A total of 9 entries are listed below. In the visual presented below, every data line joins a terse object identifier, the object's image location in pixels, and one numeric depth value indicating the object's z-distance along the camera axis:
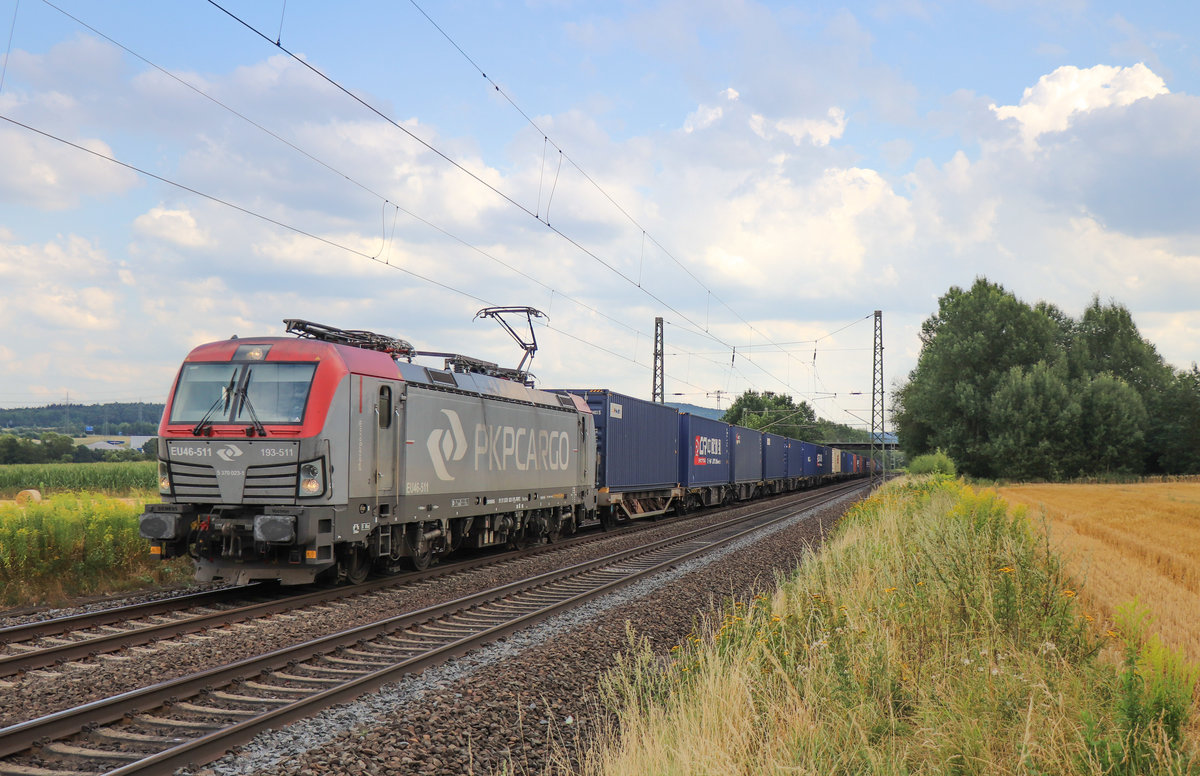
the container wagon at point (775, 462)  43.87
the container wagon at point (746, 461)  37.31
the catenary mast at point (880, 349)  51.06
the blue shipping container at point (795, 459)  51.11
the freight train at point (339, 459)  10.85
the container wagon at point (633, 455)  22.73
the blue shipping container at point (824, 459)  62.50
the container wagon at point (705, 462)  29.95
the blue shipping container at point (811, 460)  56.17
